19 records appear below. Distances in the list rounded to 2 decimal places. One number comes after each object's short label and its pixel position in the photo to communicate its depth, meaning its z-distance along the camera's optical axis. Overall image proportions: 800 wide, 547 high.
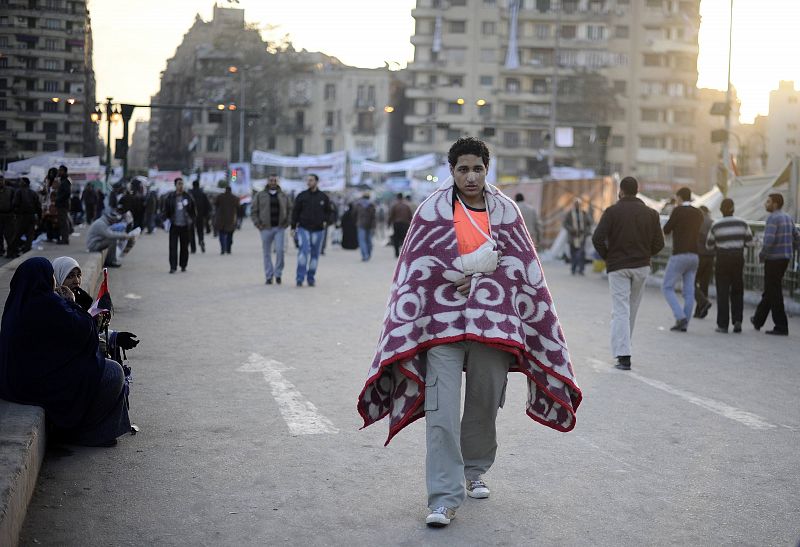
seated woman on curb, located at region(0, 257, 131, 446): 5.70
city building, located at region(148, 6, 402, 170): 102.75
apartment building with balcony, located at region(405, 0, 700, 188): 95.69
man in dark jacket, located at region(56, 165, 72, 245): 24.64
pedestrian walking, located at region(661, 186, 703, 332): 13.60
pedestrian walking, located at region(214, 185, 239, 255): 27.16
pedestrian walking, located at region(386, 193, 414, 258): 28.13
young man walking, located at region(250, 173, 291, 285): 18.34
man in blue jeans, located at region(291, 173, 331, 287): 18.11
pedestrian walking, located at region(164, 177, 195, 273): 20.36
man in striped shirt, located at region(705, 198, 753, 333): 14.10
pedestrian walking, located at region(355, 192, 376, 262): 27.84
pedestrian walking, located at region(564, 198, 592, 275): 24.92
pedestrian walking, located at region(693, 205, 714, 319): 16.27
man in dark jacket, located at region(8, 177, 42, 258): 23.05
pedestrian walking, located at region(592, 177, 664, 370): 10.05
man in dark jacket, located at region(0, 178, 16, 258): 22.89
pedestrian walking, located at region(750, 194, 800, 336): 14.05
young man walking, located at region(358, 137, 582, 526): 4.82
